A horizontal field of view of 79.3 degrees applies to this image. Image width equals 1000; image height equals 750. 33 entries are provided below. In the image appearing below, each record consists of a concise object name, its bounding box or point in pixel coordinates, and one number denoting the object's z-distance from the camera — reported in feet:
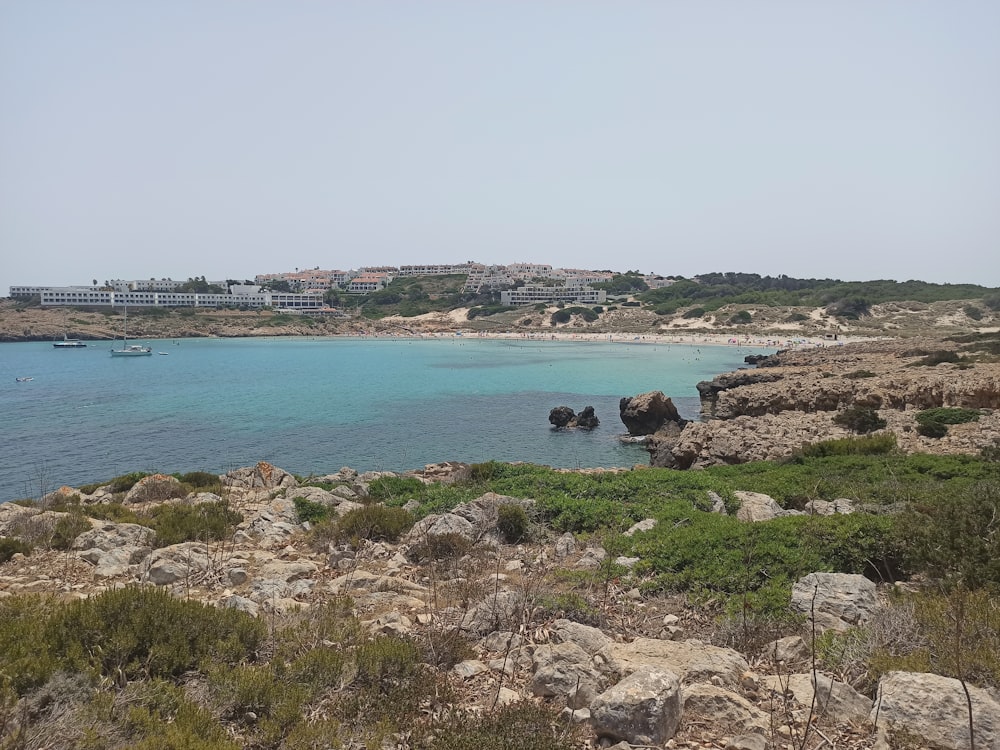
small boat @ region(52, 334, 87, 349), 348.92
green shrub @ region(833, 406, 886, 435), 69.10
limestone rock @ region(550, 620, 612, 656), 18.39
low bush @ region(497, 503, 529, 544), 35.27
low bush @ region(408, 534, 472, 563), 30.78
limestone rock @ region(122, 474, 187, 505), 49.16
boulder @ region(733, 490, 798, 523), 35.85
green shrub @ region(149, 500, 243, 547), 34.63
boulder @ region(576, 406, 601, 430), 122.11
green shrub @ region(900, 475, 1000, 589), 21.38
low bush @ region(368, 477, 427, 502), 49.98
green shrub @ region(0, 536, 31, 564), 29.83
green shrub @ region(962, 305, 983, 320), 308.40
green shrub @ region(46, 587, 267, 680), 16.43
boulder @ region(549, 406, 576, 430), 121.90
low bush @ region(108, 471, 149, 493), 55.11
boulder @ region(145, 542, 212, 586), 26.20
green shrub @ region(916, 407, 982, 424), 62.75
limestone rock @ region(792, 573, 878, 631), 19.61
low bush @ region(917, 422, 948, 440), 60.44
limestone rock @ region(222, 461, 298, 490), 57.21
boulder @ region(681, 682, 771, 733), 14.46
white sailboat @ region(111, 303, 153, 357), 308.60
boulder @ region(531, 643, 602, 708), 15.75
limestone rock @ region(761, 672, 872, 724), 14.57
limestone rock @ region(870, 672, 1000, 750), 12.87
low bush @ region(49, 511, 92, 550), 32.42
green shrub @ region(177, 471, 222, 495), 53.95
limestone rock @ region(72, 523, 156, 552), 31.63
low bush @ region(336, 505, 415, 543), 34.88
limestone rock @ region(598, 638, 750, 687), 16.40
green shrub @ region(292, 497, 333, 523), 40.63
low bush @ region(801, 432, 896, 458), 55.42
